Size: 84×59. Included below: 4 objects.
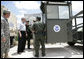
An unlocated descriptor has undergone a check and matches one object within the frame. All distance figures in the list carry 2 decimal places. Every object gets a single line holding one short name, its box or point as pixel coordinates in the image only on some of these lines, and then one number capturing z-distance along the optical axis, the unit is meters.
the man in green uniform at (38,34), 2.53
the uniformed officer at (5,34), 1.80
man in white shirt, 2.97
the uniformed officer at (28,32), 3.25
